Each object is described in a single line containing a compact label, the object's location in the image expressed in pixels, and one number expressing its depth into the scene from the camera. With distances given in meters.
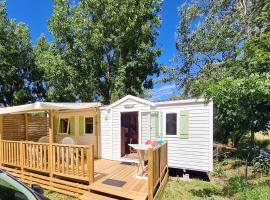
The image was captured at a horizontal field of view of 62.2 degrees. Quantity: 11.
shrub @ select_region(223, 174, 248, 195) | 6.02
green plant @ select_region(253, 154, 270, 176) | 7.29
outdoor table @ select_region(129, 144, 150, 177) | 6.38
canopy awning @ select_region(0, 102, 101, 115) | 6.40
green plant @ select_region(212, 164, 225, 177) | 8.45
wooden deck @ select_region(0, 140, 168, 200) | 5.46
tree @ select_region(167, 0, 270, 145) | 12.84
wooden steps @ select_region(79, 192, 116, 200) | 5.44
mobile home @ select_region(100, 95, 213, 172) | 7.56
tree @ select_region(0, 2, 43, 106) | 16.36
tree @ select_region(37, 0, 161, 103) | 14.12
